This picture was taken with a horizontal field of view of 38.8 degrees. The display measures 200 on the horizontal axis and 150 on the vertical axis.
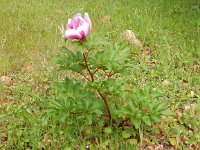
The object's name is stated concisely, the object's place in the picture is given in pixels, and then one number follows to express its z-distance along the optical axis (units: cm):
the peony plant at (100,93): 215
